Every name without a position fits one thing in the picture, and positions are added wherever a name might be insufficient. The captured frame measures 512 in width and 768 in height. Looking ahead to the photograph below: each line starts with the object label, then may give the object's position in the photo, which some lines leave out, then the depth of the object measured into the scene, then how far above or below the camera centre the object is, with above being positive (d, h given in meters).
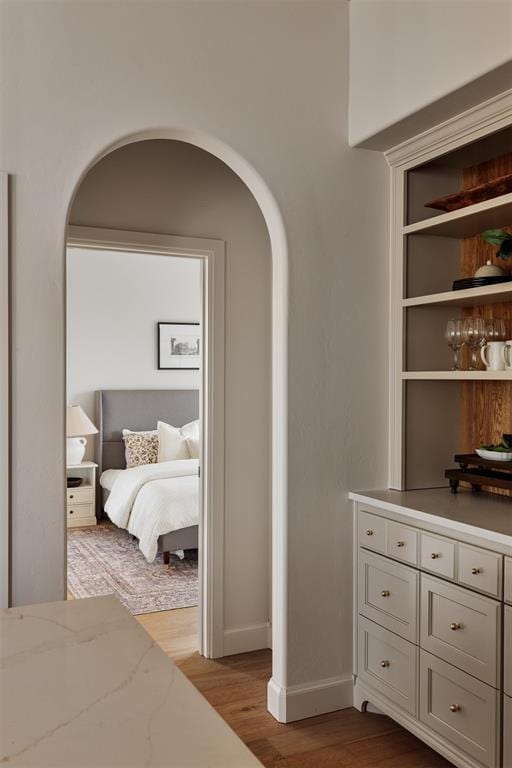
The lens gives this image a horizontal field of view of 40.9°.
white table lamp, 6.20 -0.44
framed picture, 7.26 +0.37
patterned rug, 4.36 -1.39
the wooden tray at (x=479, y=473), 2.59 -0.36
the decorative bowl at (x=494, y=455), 2.61 -0.28
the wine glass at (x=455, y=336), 2.77 +0.18
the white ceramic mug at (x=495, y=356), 2.64 +0.10
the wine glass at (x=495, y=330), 2.71 +0.20
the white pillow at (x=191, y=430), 6.72 -0.49
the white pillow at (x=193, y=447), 6.58 -0.64
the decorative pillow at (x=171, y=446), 6.56 -0.63
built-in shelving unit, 2.90 +0.28
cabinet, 2.17 -0.90
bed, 5.09 -0.78
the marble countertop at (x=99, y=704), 0.85 -0.46
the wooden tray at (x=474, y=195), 2.49 +0.72
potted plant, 2.57 +0.53
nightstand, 6.48 -1.12
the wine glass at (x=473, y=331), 2.73 +0.20
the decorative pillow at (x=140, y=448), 6.63 -0.66
